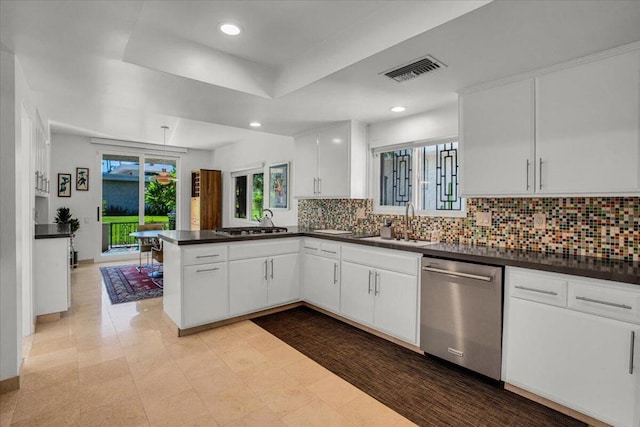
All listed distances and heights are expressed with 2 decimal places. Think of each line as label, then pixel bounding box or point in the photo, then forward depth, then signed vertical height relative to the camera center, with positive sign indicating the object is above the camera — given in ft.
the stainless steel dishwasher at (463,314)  7.29 -2.52
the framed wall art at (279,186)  17.63 +1.37
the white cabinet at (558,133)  6.40 +1.79
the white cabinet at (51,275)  10.85 -2.29
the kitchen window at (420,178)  10.50 +1.18
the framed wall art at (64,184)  20.44 +1.57
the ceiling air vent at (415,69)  7.23 +3.37
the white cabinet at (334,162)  12.34 +1.97
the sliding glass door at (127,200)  22.27 +0.71
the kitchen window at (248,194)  20.45 +1.07
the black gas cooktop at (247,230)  11.81 -0.81
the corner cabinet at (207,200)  23.89 +0.72
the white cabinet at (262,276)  10.95 -2.40
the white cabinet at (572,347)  5.64 -2.64
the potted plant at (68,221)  19.19 -0.73
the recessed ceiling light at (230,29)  7.31 +4.22
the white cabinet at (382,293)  9.00 -2.52
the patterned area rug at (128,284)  13.99 -3.71
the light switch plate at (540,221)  8.23 -0.25
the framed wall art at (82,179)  21.06 +1.99
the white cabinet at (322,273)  11.32 -2.35
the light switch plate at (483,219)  9.29 -0.23
